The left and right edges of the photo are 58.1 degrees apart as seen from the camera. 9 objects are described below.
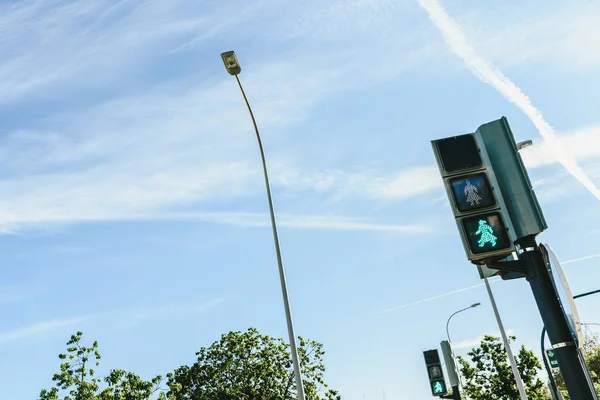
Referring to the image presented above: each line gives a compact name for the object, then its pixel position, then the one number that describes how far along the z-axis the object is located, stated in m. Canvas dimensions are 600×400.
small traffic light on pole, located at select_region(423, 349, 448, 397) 13.76
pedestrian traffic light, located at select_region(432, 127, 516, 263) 4.70
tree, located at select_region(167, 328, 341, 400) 42.97
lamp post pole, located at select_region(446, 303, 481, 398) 36.69
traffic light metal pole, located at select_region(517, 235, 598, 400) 4.77
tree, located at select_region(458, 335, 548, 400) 49.22
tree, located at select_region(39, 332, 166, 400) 36.53
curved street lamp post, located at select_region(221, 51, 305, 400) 12.81
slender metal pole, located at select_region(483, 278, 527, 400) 22.70
